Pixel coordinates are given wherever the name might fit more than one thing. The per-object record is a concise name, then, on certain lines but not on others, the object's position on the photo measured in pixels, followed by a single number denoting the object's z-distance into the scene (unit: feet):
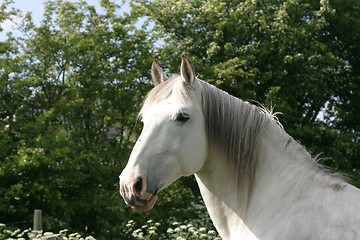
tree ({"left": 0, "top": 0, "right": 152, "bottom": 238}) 71.53
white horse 17.07
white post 50.58
